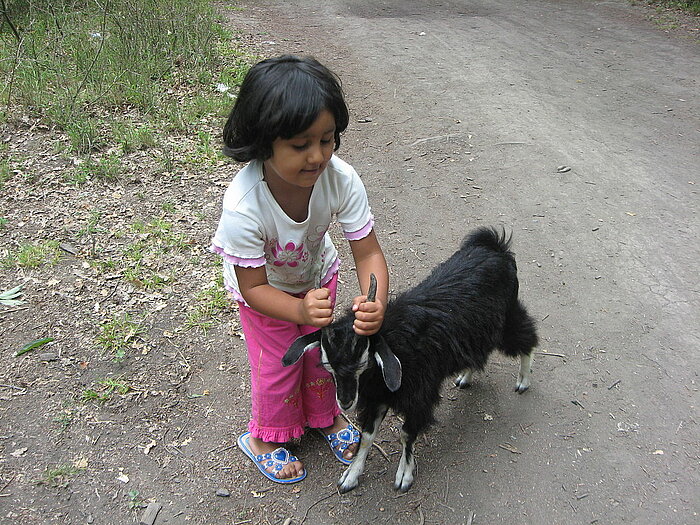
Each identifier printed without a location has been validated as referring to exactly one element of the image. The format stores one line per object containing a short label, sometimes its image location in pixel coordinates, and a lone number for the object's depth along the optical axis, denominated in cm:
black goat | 221
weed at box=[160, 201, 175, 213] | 453
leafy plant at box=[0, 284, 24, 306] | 360
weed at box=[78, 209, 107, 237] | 423
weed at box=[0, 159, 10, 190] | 473
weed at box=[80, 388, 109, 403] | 301
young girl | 202
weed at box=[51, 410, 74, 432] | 287
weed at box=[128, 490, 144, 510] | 252
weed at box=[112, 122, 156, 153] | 522
